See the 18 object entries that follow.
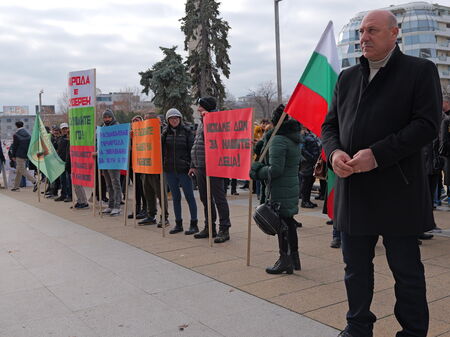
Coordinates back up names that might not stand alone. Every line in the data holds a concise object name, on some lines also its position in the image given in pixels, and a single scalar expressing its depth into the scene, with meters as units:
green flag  12.32
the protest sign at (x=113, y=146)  8.78
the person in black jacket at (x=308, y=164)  10.42
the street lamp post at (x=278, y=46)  18.12
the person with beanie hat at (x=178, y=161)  7.81
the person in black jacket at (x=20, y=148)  16.08
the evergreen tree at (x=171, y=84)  33.75
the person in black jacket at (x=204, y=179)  7.05
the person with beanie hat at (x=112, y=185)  9.76
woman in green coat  5.21
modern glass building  91.00
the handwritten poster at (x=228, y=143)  5.86
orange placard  7.84
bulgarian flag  5.07
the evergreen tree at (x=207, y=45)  33.44
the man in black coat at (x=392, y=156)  2.83
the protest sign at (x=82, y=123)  9.50
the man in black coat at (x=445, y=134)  7.55
